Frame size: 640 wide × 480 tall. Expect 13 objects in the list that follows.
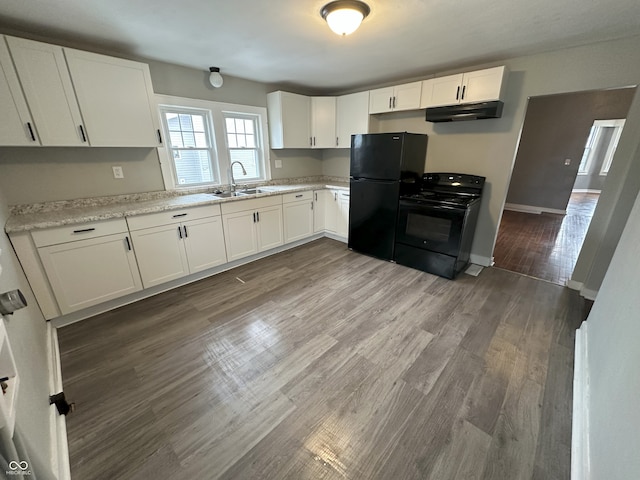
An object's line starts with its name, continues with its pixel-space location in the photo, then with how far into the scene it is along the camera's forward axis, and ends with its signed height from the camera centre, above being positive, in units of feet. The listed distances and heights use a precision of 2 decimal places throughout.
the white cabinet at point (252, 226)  10.37 -2.85
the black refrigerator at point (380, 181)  10.30 -1.06
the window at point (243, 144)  11.75 +0.48
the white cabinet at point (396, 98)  10.41 +2.26
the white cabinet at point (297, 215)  12.18 -2.79
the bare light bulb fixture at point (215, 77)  10.14 +2.91
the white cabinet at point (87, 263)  6.80 -2.86
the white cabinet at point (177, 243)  8.26 -2.88
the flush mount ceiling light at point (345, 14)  5.57 +2.92
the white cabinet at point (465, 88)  8.66 +2.24
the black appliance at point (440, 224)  9.33 -2.51
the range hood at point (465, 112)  8.90 +1.45
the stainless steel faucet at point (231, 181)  11.26 -1.09
